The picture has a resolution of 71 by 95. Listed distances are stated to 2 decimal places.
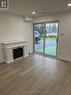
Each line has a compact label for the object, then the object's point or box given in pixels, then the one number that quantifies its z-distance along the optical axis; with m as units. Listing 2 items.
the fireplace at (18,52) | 3.46
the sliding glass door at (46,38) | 3.83
